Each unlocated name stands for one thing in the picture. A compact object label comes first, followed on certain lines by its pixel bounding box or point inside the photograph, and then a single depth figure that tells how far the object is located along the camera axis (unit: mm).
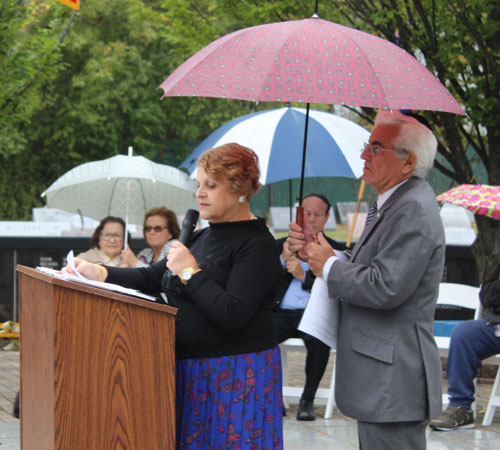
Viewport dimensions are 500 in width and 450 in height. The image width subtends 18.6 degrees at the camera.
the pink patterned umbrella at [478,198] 12925
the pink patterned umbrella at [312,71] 6411
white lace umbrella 15412
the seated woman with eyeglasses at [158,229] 14756
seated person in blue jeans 12198
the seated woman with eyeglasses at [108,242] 14810
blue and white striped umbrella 13109
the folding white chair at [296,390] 12486
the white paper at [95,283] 5108
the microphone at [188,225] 6029
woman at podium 5691
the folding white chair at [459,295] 14100
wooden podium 4944
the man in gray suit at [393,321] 5457
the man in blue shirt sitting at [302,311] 12453
